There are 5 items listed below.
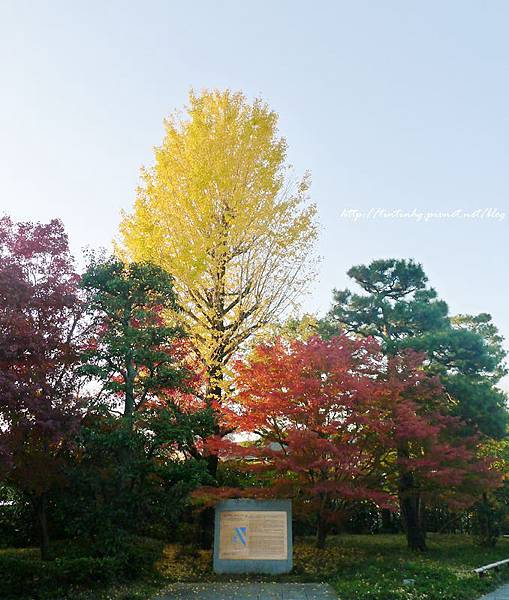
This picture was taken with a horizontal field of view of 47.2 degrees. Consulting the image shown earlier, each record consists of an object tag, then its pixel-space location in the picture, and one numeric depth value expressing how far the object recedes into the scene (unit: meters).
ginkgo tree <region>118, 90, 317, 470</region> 13.83
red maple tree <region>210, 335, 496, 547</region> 11.88
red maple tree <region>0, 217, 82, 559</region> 9.70
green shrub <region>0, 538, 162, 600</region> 8.80
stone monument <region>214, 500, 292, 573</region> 11.77
